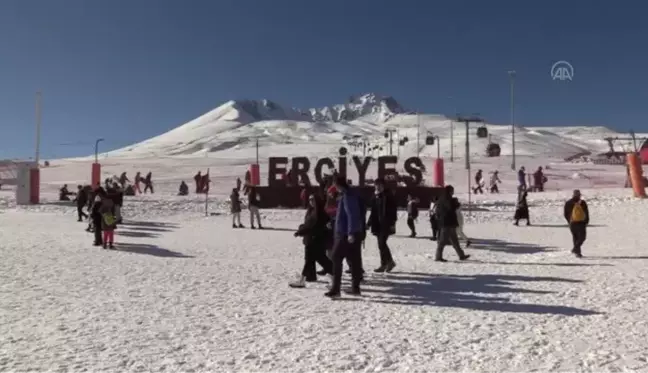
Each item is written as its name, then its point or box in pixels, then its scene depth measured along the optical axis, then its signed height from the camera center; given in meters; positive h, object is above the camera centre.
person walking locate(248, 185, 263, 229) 19.17 -0.06
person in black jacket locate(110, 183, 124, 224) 17.61 +0.10
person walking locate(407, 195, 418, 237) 16.66 -0.23
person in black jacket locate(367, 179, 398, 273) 9.59 -0.24
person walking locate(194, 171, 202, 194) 35.08 +1.06
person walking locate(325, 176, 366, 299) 7.50 -0.32
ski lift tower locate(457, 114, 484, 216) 48.38 +7.89
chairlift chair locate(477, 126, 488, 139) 76.96 +8.92
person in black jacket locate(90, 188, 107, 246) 13.01 -0.23
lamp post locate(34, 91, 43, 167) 33.12 +3.68
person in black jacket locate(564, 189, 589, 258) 11.98 -0.30
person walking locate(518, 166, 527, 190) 25.44 +1.16
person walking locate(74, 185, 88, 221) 19.97 +0.12
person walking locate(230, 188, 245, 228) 19.64 -0.09
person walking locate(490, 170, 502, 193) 33.41 +1.00
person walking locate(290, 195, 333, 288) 8.31 -0.42
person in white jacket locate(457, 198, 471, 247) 13.86 -0.59
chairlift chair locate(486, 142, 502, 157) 86.16 +7.50
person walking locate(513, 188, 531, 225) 19.86 -0.19
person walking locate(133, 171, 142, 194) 35.25 +1.05
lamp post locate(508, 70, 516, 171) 62.50 +10.59
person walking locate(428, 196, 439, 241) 14.66 -0.39
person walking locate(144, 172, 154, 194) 35.34 +1.09
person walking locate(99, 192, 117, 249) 12.84 -0.39
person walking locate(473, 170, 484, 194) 32.90 +0.98
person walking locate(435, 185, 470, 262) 11.03 -0.25
